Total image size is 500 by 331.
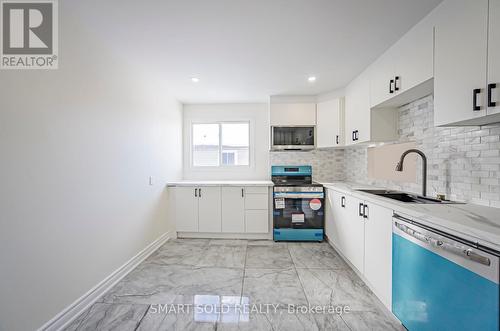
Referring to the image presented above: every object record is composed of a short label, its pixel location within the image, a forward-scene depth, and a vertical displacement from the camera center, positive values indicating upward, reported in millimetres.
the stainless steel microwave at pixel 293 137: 3496 +450
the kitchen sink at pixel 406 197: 1769 -319
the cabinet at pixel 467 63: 1106 +602
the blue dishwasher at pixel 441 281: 929 -629
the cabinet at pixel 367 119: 2412 +532
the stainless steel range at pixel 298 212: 3148 -739
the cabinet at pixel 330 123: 3139 +639
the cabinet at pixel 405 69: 1563 +840
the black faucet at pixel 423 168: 1849 -37
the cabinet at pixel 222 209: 3285 -726
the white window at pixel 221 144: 3986 +373
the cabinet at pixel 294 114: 3473 +828
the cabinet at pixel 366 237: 1677 -737
